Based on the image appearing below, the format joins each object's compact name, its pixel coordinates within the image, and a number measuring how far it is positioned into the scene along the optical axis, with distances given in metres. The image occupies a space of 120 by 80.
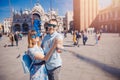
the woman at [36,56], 0.89
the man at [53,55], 0.97
